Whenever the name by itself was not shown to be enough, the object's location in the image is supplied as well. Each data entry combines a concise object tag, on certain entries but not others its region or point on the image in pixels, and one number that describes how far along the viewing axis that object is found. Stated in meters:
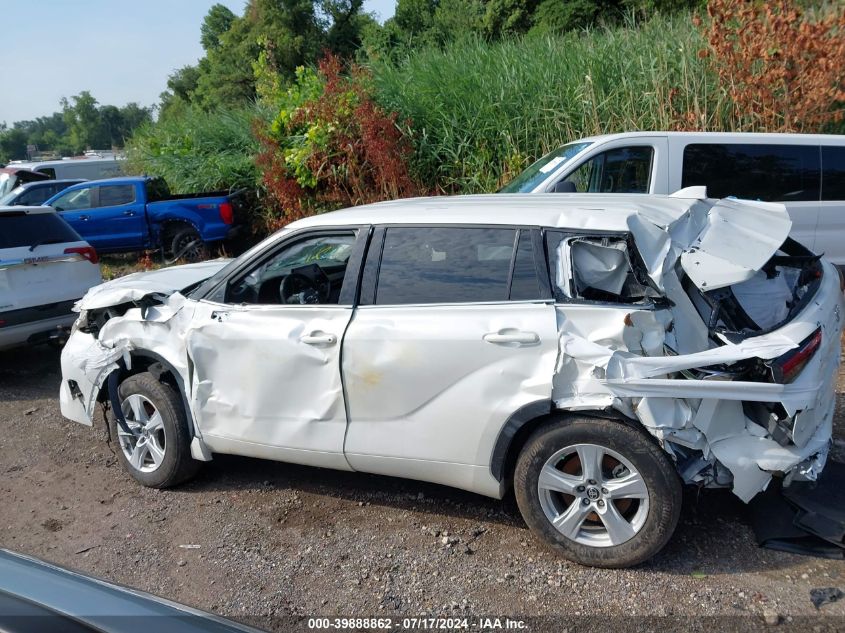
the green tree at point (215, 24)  39.19
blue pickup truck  12.38
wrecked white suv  3.36
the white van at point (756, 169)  6.86
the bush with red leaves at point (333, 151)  10.76
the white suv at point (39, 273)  6.93
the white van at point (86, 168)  21.58
